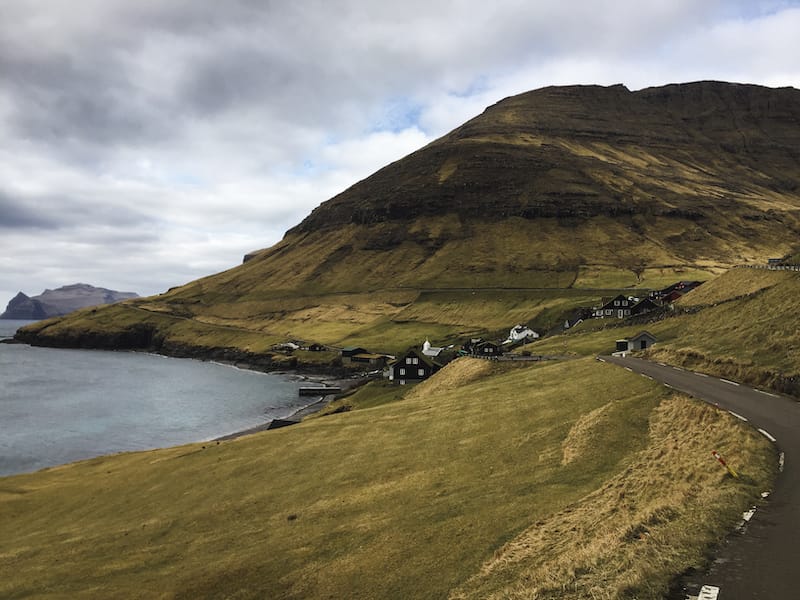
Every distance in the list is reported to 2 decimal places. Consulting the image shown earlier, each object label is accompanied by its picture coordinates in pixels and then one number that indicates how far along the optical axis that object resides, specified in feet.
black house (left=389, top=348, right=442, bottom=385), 320.29
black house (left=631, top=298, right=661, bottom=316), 361.10
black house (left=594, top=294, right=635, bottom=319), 432.09
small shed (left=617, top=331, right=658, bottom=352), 222.28
